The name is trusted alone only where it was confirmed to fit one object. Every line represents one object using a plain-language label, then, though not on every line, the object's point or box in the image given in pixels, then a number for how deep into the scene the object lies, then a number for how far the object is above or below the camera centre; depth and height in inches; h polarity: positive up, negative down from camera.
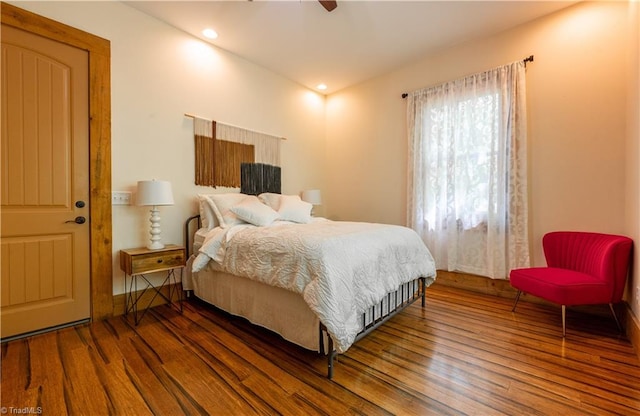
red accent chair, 84.8 -23.1
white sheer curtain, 115.7 +16.2
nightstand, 94.0 -22.6
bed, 66.5 -19.2
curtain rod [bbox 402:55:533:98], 113.6 +61.1
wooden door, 81.7 +7.0
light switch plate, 101.0 +2.9
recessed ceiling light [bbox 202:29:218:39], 120.7 +77.0
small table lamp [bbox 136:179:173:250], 96.0 +2.8
